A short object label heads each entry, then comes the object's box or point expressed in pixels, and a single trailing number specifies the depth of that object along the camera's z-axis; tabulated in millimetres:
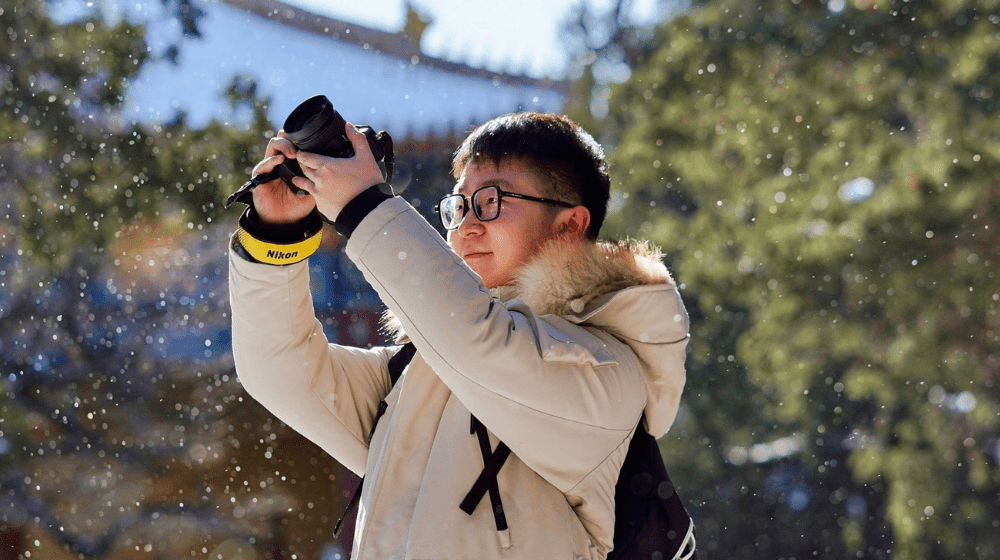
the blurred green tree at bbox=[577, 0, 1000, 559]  7544
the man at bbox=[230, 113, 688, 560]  3797
